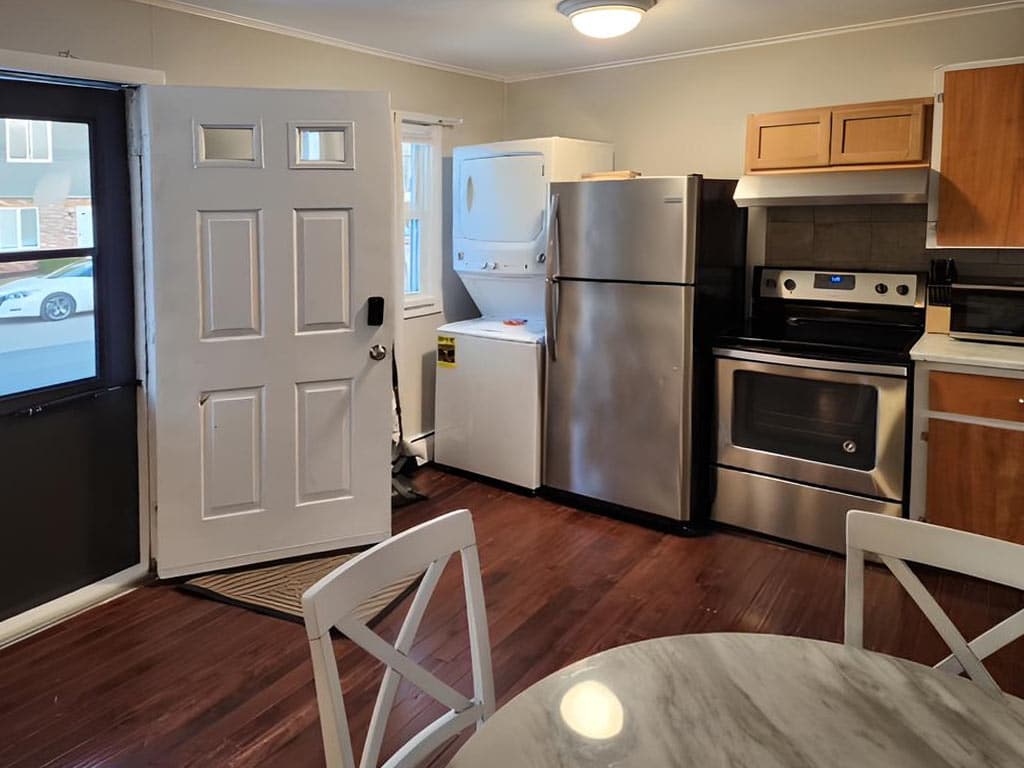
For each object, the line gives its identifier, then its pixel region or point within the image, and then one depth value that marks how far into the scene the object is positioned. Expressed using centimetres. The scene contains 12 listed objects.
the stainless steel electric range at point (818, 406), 335
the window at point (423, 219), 464
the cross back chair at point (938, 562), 141
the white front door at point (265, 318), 307
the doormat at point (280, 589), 298
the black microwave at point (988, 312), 325
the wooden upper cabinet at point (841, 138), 334
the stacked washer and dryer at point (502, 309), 422
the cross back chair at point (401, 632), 121
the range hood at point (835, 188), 327
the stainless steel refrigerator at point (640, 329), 362
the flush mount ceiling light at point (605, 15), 317
